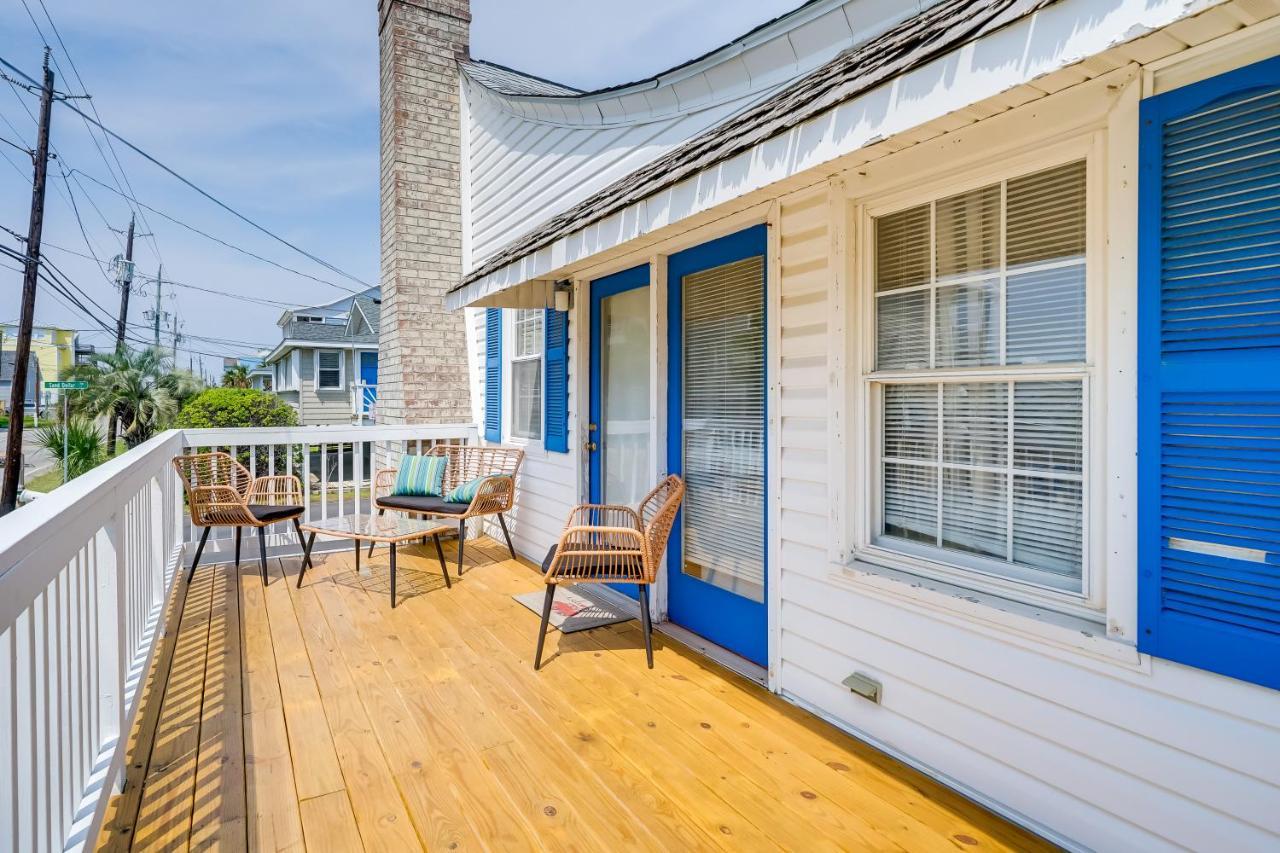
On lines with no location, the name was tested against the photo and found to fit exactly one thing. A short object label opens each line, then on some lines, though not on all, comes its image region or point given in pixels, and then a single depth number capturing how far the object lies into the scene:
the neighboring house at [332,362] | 20.64
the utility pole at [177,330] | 33.22
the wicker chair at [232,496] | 4.58
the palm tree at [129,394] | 13.80
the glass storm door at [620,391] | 4.09
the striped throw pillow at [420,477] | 5.34
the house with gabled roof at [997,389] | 1.57
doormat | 3.84
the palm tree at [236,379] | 27.17
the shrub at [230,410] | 12.55
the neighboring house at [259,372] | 30.41
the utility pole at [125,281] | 20.25
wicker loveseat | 4.99
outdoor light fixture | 4.67
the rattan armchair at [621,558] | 3.24
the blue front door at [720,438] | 3.20
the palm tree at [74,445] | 11.19
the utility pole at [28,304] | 10.29
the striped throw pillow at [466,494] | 5.13
